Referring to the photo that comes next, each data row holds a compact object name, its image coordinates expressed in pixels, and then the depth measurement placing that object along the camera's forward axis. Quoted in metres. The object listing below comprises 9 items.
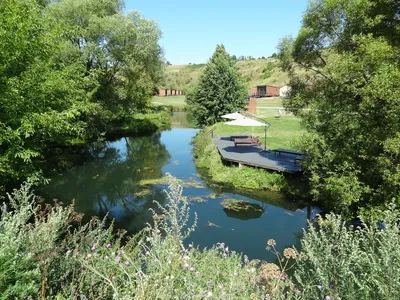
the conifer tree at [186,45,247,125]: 28.58
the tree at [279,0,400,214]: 7.14
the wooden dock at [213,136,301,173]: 13.51
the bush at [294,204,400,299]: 2.69
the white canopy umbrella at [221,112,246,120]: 18.36
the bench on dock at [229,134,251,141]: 19.84
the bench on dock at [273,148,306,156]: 15.21
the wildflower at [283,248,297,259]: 4.13
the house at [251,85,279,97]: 72.06
